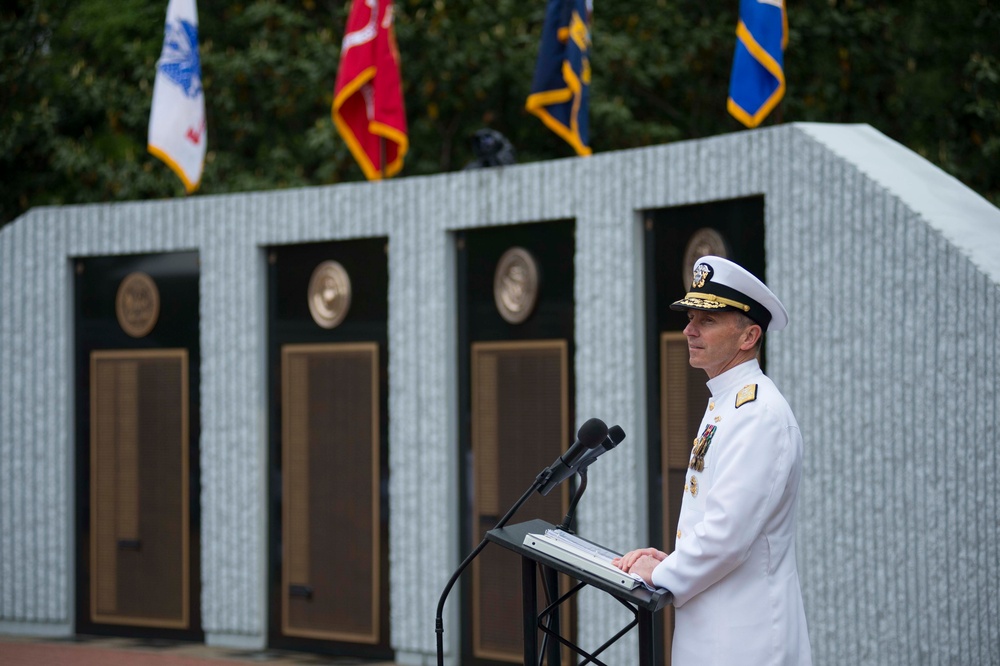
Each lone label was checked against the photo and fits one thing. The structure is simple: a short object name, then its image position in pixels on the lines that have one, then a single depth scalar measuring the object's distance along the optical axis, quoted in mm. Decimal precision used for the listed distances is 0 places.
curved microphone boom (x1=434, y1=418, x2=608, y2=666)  6770
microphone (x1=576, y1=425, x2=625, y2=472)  6948
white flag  16969
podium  6453
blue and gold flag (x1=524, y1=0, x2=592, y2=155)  15453
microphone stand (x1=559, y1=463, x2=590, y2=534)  7059
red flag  16328
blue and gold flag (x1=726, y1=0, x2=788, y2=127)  13508
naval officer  6512
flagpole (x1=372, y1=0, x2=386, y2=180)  16328
